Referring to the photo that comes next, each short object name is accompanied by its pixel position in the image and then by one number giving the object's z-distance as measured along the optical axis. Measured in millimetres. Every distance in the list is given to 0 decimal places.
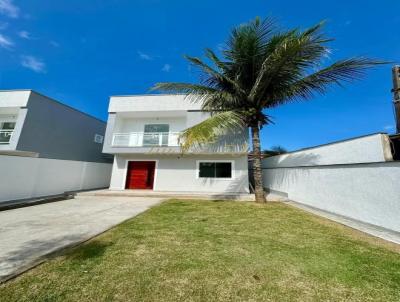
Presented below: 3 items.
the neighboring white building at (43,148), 10422
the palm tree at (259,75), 7738
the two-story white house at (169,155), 13469
